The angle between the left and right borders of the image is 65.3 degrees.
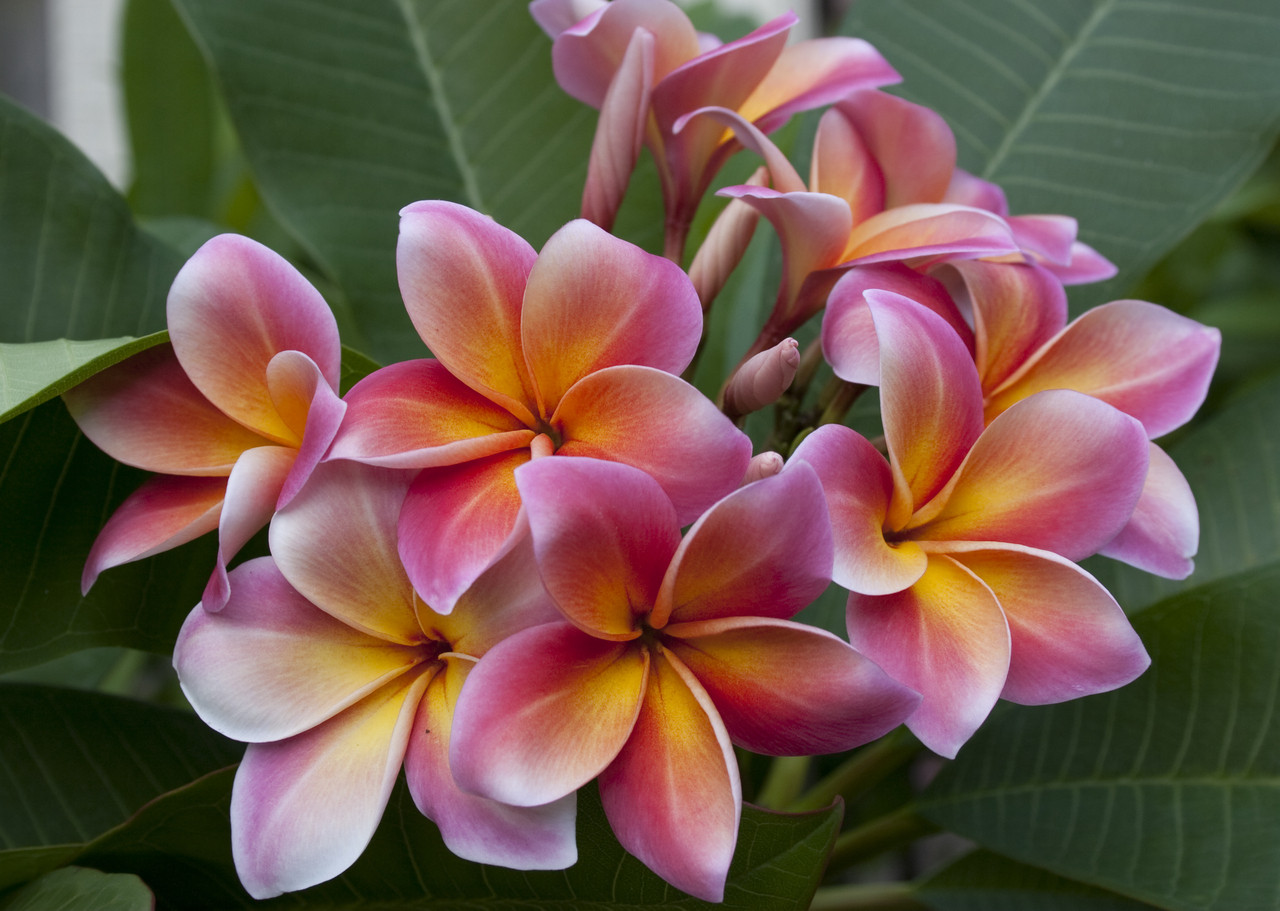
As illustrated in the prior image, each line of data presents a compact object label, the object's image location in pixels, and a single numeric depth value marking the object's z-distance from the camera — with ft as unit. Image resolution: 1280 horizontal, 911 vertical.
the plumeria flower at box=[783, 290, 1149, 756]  1.29
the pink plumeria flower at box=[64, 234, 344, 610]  1.32
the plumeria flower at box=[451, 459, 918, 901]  1.16
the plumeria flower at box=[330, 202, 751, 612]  1.24
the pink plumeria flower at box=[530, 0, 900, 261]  1.71
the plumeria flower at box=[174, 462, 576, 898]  1.25
